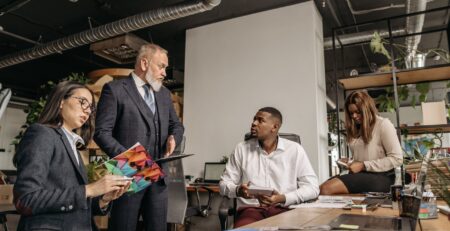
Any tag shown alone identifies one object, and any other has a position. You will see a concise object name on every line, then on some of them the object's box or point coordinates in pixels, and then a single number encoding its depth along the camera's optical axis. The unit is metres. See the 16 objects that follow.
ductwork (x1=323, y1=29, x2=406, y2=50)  4.87
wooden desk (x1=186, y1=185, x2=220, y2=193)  3.42
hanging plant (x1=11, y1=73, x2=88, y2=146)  5.11
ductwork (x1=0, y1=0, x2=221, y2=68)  3.78
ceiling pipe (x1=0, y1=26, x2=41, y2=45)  5.14
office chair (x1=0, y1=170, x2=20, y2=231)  1.76
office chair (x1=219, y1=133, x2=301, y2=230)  2.03
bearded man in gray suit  1.74
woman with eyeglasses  1.13
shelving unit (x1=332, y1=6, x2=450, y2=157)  3.14
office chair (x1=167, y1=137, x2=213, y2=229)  2.73
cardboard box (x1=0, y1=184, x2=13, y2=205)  2.70
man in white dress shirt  1.89
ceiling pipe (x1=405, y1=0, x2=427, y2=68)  3.76
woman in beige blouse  2.12
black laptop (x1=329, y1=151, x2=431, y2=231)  0.95
